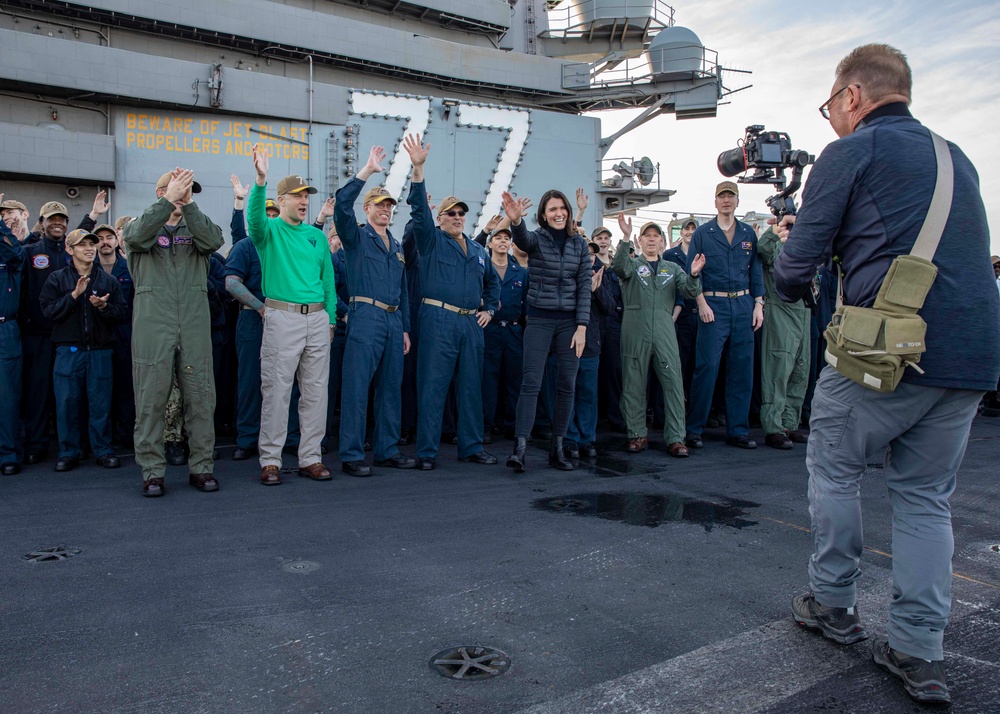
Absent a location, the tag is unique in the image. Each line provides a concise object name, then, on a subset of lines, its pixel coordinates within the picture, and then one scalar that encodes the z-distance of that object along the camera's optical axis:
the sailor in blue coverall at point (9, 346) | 4.91
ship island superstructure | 9.22
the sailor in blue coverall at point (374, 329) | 4.88
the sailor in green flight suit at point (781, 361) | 6.00
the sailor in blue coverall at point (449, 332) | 5.21
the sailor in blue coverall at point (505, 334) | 6.54
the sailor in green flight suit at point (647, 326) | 5.79
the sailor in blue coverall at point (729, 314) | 5.93
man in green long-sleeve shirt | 4.68
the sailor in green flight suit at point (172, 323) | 4.21
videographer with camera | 2.09
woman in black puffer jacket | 5.01
